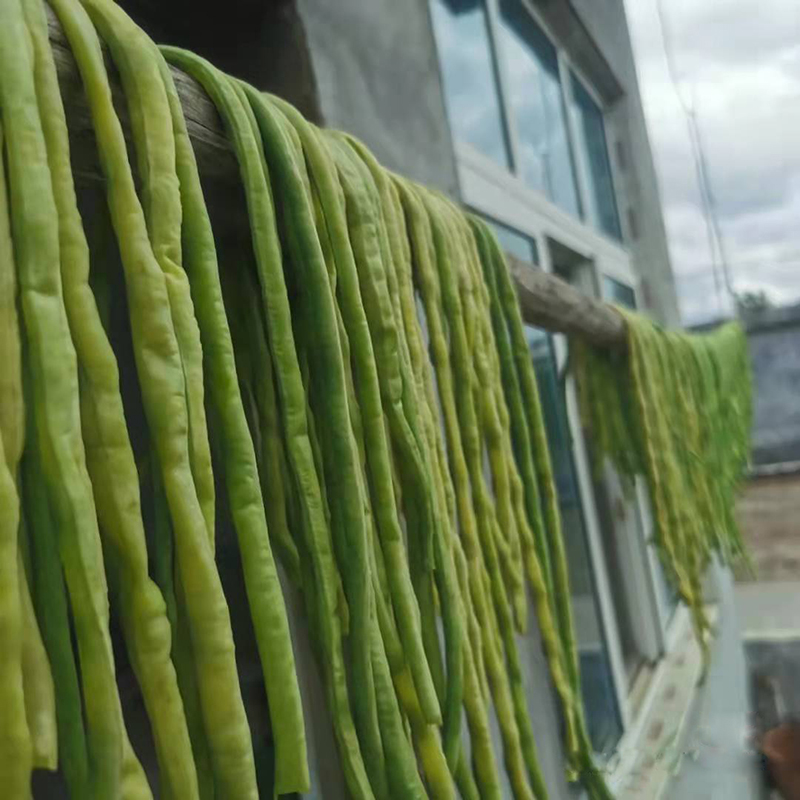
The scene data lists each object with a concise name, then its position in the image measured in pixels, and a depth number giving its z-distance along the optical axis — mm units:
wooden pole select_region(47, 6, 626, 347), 406
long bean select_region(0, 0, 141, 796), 330
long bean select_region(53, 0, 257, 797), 377
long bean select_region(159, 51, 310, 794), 406
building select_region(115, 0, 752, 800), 969
